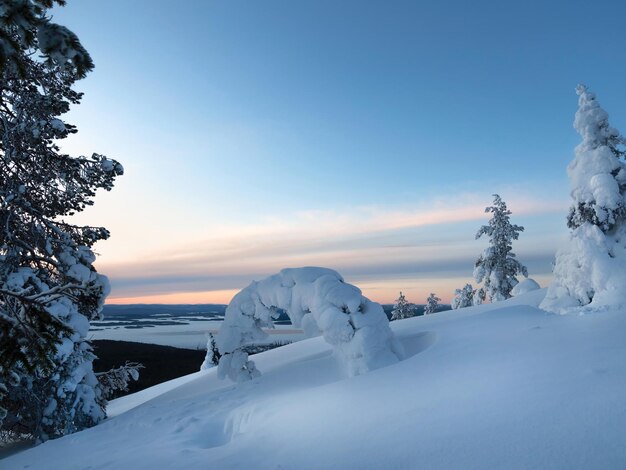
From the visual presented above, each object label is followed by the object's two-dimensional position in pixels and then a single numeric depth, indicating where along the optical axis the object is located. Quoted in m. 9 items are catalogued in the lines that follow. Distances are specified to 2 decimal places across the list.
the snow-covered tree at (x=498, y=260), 31.36
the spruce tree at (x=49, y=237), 11.84
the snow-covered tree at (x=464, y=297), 36.91
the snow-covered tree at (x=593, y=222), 11.75
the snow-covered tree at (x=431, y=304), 46.69
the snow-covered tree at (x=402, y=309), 47.66
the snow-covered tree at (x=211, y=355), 28.94
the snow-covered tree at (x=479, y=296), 32.53
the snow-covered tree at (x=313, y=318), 9.72
